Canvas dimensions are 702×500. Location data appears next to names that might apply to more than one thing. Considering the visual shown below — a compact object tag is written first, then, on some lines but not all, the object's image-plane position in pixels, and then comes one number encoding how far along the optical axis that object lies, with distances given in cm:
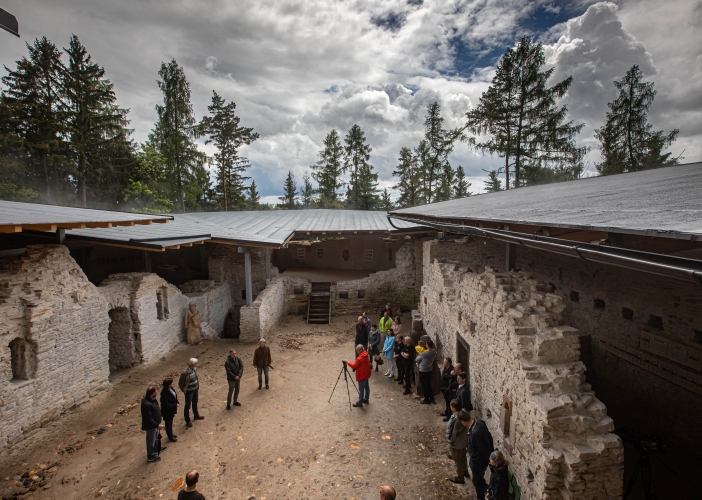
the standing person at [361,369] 697
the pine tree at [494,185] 3884
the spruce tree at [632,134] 1938
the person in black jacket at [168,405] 586
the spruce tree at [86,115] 2211
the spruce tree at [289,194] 4588
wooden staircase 1386
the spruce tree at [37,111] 2070
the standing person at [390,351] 848
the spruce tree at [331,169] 3406
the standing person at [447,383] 634
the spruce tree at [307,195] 4544
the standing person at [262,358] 777
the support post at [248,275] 1178
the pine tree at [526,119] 1897
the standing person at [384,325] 951
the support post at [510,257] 648
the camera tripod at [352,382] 731
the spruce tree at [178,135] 2395
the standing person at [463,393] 542
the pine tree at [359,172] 3341
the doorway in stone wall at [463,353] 666
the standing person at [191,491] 389
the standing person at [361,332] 942
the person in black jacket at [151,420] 539
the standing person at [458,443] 486
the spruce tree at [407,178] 3250
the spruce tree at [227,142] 2827
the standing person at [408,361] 770
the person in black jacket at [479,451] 441
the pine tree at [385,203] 3929
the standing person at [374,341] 898
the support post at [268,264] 1451
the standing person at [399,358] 813
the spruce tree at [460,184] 3795
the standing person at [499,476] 405
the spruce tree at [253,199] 4423
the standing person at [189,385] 635
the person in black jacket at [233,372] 696
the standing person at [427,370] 716
